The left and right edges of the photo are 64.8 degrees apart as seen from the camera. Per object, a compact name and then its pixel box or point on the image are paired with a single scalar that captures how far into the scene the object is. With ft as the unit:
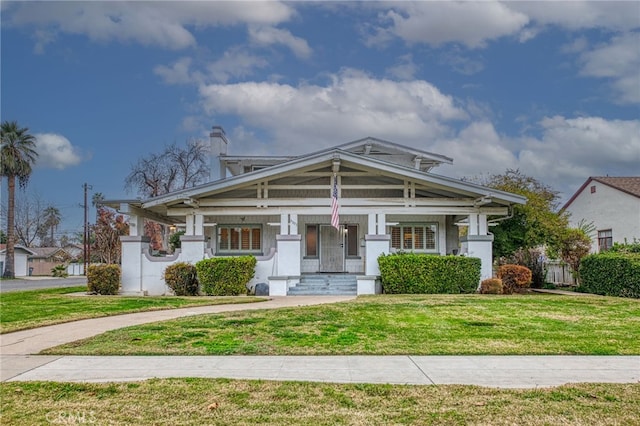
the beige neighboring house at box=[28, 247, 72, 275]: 195.00
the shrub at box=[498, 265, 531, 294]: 59.16
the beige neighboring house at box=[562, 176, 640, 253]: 84.69
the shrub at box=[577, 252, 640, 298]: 53.47
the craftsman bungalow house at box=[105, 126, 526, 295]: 59.11
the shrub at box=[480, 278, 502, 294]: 56.54
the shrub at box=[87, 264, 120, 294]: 57.62
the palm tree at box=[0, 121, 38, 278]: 146.51
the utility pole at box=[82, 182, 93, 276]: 158.40
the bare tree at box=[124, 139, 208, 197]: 152.46
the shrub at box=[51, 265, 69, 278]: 154.25
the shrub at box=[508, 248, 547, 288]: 71.61
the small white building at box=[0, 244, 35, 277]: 171.42
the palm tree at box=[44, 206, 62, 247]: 258.78
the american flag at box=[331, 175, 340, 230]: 55.14
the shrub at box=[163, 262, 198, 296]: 56.70
